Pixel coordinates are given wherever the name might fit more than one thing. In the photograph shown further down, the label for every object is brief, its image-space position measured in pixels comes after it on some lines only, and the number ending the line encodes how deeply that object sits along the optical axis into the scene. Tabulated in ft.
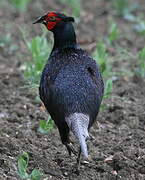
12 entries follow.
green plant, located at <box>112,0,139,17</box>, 64.80
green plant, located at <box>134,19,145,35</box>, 52.95
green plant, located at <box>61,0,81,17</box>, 55.01
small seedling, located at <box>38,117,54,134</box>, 37.45
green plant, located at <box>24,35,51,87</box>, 43.36
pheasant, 31.78
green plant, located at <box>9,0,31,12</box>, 60.34
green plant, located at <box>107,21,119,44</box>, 48.85
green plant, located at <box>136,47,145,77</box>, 44.34
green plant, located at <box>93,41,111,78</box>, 44.99
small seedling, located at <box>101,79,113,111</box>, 40.32
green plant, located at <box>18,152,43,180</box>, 29.45
